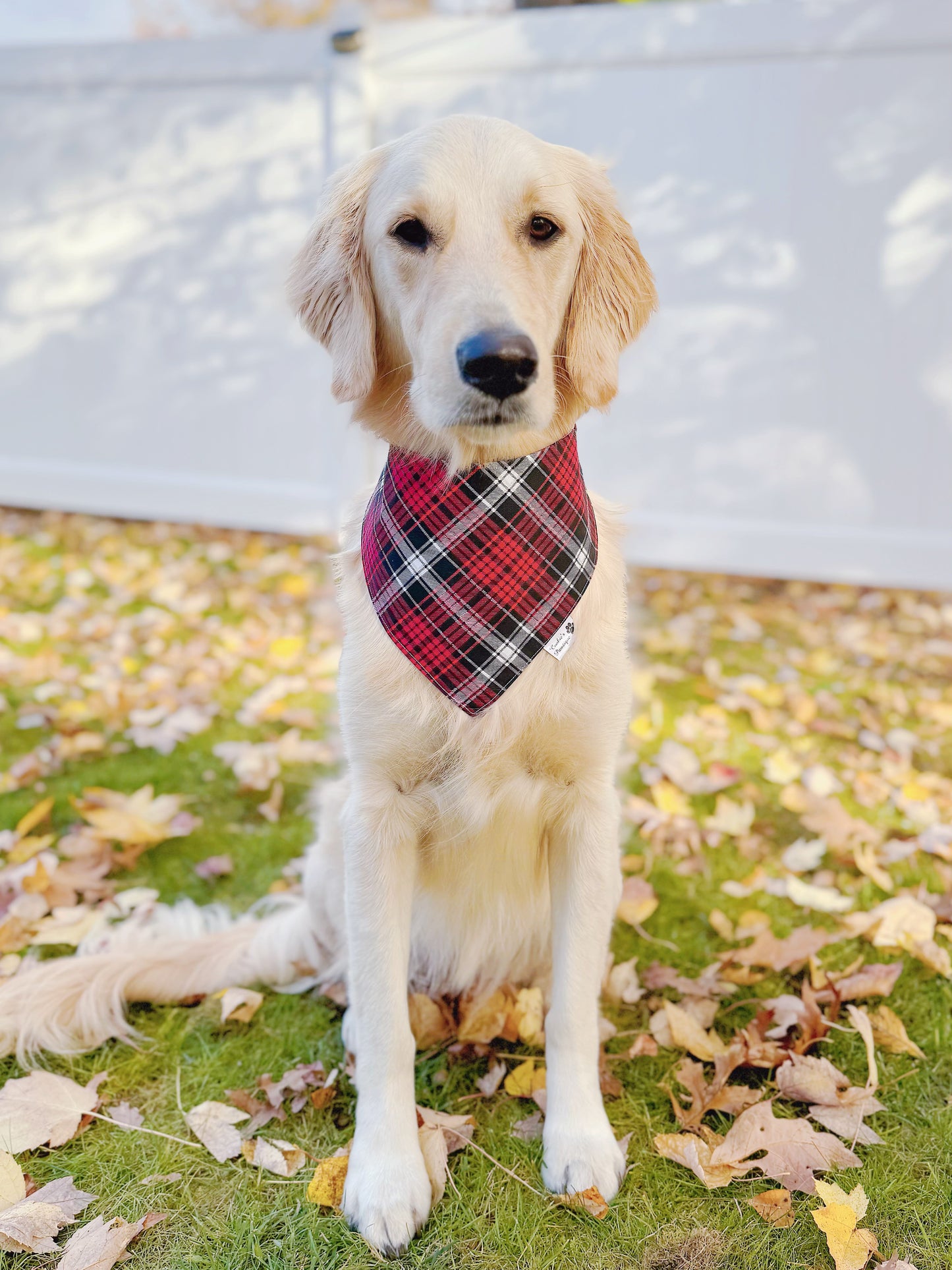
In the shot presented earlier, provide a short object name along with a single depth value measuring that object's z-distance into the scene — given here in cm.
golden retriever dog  84
